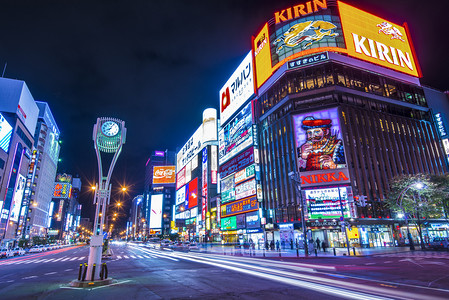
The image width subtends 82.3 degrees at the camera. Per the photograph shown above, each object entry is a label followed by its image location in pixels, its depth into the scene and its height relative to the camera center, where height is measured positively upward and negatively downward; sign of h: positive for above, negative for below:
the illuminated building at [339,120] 46.19 +21.71
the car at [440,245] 29.25 -2.45
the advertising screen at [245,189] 63.31 +9.65
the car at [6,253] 36.06 -2.56
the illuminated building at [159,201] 146.29 +19.56
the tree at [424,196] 36.94 +3.98
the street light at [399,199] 29.43 +3.29
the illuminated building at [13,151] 64.94 +22.19
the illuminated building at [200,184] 91.71 +18.36
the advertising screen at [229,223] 69.81 +1.45
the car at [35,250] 52.24 -3.14
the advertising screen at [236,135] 69.50 +26.04
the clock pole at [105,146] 13.30 +4.51
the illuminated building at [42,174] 100.19 +24.61
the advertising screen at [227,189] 72.82 +11.04
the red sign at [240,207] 61.83 +5.49
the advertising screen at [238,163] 66.31 +17.49
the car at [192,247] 51.16 -3.36
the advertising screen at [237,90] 74.16 +41.24
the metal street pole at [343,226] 28.52 -0.09
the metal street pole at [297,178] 28.76 +5.63
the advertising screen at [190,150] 111.99 +36.83
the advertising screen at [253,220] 59.91 +1.91
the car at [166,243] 77.82 -3.65
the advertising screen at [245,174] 64.11 +13.56
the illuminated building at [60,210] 140.50 +12.58
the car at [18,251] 41.08 -2.71
